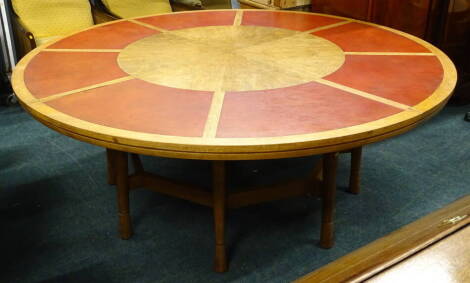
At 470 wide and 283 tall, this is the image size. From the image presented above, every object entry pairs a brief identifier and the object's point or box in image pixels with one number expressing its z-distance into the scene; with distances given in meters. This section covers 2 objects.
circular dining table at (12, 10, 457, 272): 1.45
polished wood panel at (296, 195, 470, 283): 0.88
